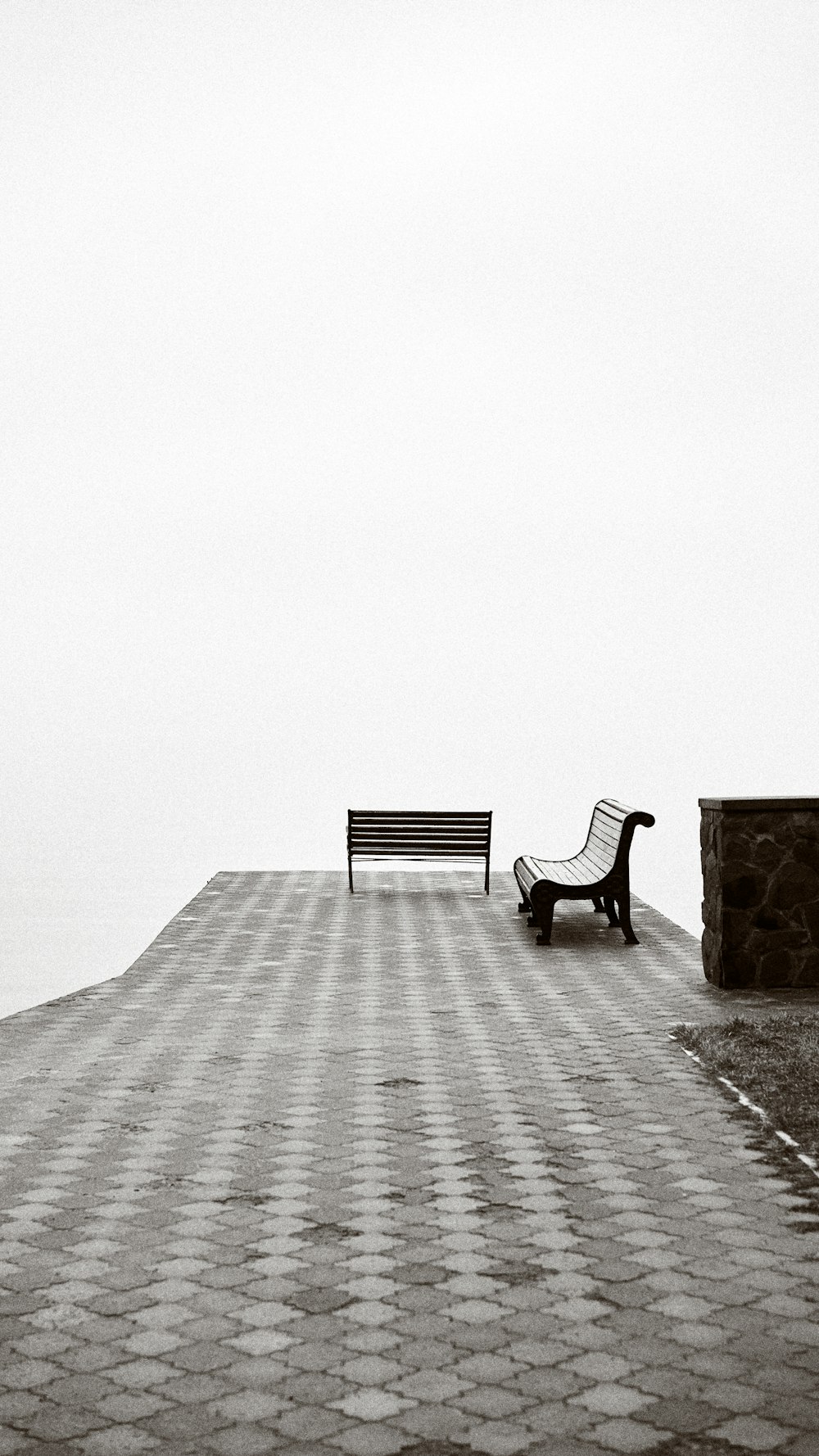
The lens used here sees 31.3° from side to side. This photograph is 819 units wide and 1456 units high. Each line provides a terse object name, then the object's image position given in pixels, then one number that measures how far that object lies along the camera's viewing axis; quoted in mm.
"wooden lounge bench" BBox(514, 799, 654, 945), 10305
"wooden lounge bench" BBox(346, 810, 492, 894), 13547
